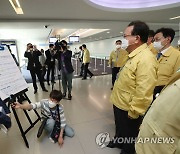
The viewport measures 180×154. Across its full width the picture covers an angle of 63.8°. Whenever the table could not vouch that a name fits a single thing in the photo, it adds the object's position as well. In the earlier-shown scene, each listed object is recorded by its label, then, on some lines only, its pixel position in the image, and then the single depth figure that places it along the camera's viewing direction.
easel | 1.88
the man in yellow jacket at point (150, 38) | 2.72
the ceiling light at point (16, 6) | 3.78
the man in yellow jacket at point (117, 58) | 4.09
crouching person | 2.00
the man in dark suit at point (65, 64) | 3.42
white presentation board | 1.72
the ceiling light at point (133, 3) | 4.75
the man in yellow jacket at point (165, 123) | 0.54
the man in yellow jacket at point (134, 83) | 1.35
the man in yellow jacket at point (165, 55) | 1.98
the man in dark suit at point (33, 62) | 4.11
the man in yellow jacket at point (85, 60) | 5.90
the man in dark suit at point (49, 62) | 5.08
